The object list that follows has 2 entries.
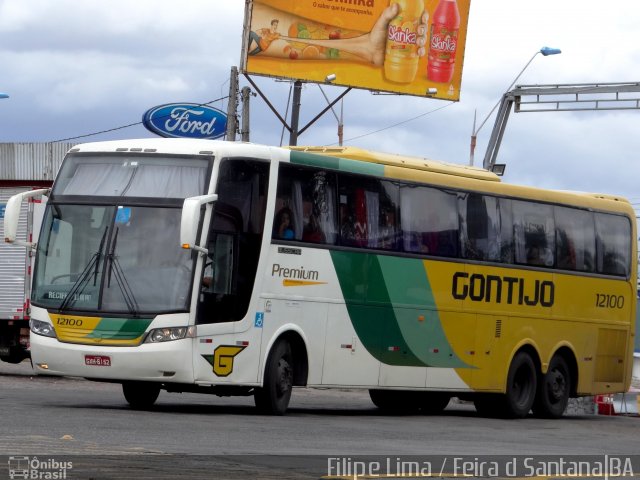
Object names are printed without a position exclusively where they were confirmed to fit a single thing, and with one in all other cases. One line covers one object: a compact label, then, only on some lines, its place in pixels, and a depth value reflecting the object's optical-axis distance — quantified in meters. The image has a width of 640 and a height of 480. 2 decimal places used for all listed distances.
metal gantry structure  47.53
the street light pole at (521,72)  44.94
